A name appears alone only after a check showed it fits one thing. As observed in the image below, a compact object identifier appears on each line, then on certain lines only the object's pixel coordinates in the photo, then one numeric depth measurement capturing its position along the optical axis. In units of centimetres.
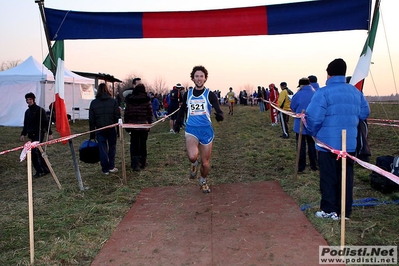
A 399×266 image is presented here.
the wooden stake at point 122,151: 627
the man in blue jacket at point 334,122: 413
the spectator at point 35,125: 739
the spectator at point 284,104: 1101
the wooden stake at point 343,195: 337
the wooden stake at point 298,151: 601
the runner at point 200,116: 546
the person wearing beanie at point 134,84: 769
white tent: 1706
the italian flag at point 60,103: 577
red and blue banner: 536
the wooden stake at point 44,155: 592
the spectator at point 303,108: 697
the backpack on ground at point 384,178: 516
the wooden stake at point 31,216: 347
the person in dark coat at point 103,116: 702
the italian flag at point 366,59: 504
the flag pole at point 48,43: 561
